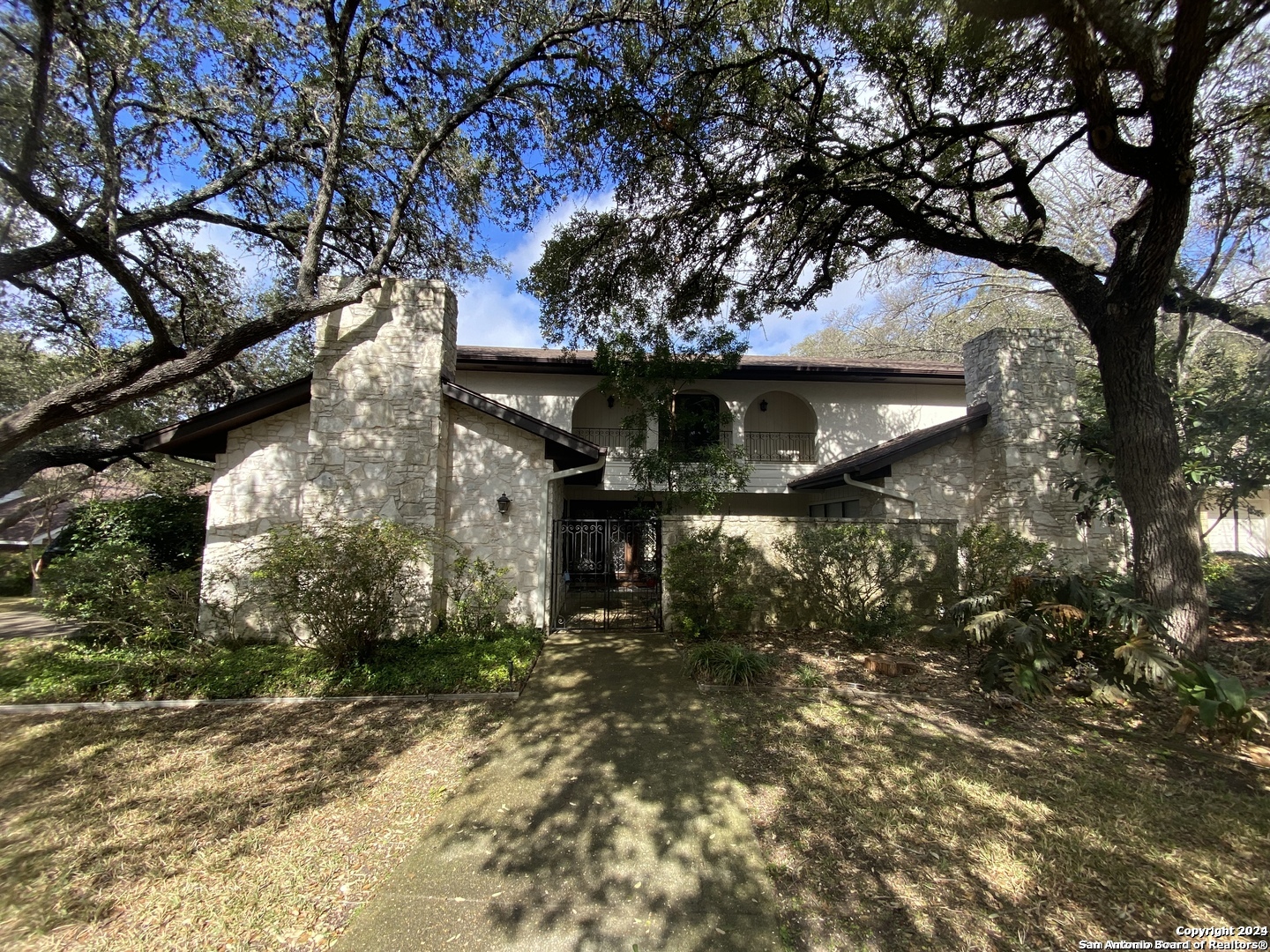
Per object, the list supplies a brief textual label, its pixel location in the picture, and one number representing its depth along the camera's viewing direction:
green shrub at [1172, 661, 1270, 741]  3.86
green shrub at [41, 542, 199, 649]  6.29
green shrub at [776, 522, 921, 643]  7.37
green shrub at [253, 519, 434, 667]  5.76
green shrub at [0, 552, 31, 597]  15.02
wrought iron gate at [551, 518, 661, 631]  8.44
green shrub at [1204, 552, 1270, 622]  7.38
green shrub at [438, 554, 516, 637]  7.43
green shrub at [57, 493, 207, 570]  7.87
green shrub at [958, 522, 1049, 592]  7.29
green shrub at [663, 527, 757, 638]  7.45
